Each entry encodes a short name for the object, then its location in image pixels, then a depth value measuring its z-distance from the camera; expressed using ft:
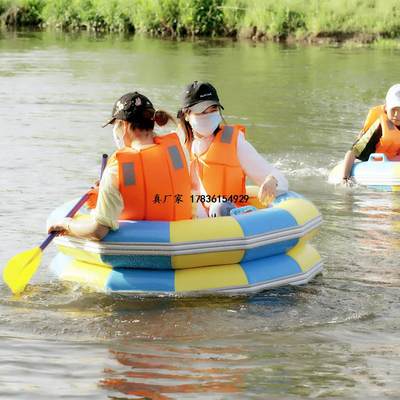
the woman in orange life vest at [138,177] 29.25
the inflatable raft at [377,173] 47.35
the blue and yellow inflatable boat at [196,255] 29.39
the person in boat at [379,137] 48.08
